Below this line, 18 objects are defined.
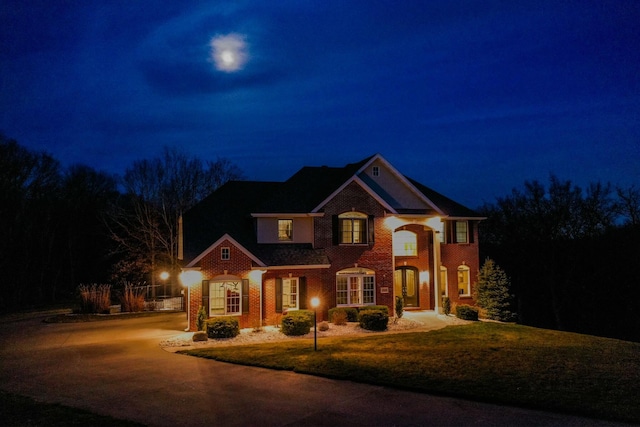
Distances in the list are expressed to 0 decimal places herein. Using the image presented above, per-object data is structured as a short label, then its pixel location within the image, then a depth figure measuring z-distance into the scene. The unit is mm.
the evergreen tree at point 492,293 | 25422
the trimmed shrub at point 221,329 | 19188
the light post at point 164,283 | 29681
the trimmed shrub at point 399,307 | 24125
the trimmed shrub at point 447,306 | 25411
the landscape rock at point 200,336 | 18766
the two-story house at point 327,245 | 21578
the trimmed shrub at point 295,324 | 19906
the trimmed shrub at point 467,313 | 24094
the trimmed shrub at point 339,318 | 22500
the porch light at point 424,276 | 26828
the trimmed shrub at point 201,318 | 20323
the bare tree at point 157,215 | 36469
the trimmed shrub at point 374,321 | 21062
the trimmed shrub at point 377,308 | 22191
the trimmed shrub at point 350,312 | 22875
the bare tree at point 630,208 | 32625
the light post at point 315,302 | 16256
